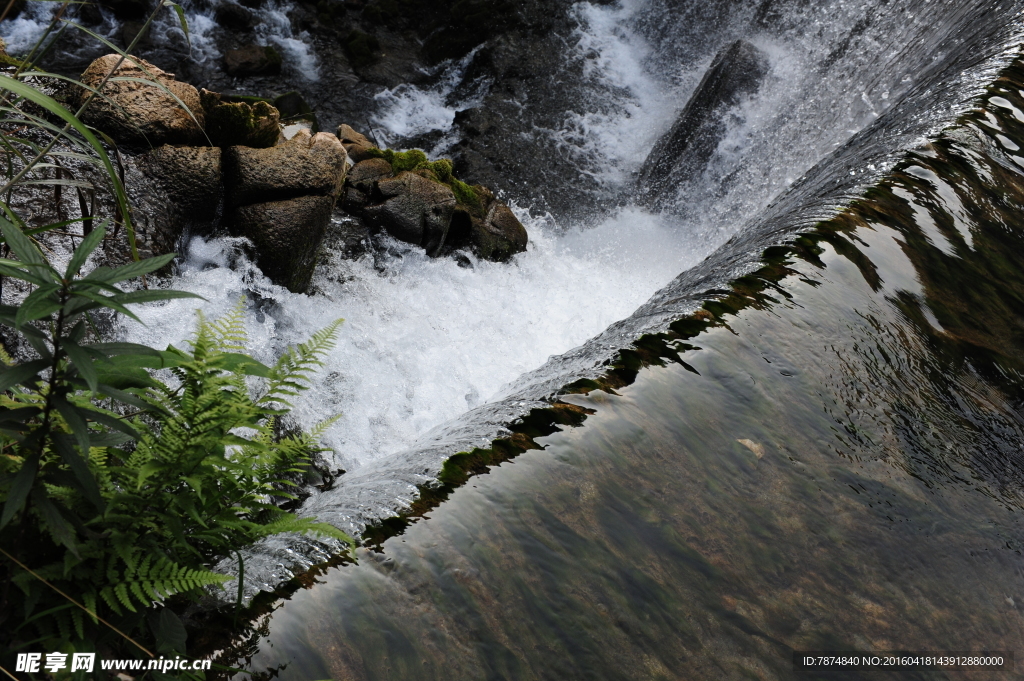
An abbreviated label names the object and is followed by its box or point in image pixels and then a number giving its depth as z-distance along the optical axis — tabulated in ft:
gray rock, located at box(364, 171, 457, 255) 23.26
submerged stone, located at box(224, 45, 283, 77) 33.30
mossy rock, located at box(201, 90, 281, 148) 19.66
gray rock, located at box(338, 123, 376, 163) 25.02
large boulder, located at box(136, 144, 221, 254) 18.08
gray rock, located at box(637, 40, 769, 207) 31.32
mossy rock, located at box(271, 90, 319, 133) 28.89
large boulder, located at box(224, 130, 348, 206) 19.48
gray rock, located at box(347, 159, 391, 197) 23.62
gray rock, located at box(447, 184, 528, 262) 25.02
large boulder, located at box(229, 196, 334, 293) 19.61
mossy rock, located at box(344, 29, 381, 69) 36.70
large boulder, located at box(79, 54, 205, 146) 17.79
